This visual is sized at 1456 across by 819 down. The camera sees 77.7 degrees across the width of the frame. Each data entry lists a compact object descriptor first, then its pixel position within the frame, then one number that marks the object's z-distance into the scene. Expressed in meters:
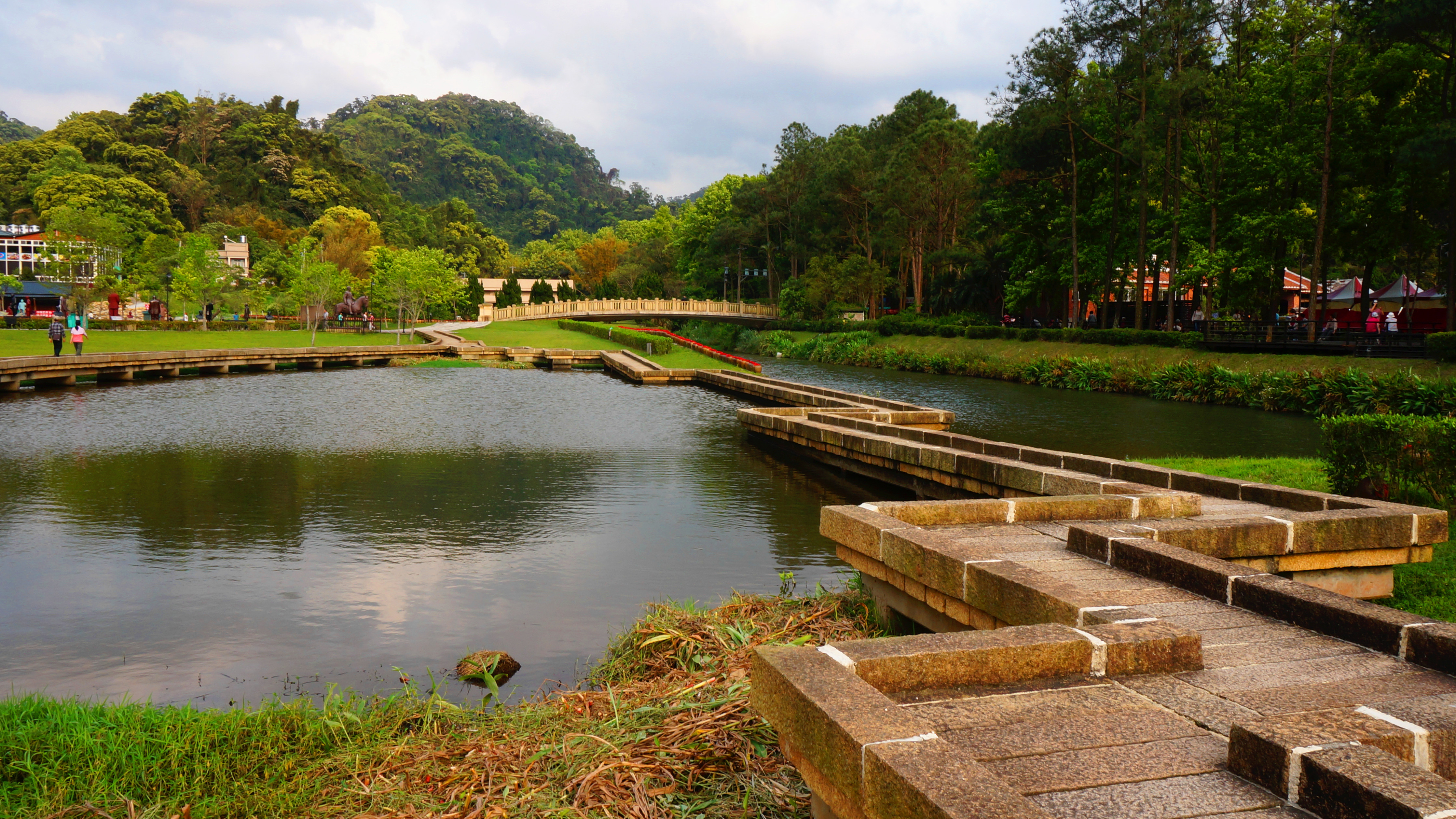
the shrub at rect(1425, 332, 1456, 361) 22.08
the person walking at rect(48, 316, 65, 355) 26.16
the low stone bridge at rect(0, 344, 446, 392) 23.77
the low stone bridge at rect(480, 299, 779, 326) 65.44
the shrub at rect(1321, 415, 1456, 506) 7.84
